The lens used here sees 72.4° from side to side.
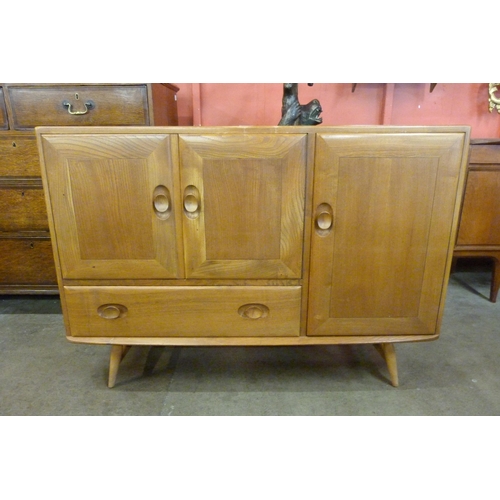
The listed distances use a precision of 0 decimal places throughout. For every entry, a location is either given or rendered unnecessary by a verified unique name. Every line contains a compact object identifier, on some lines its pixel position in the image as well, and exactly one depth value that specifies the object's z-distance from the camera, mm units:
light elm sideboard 766
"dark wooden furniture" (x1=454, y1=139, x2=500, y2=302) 1396
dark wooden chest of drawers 1185
